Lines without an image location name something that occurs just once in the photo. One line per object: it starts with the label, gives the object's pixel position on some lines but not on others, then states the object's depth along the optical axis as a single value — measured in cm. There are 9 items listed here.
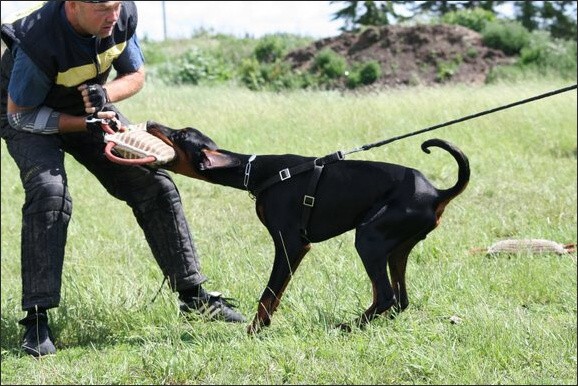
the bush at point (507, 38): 2380
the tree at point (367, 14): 2988
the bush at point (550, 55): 2131
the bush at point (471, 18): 2658
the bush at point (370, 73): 2240
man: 455
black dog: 421
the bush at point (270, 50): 2566
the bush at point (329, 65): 2288
